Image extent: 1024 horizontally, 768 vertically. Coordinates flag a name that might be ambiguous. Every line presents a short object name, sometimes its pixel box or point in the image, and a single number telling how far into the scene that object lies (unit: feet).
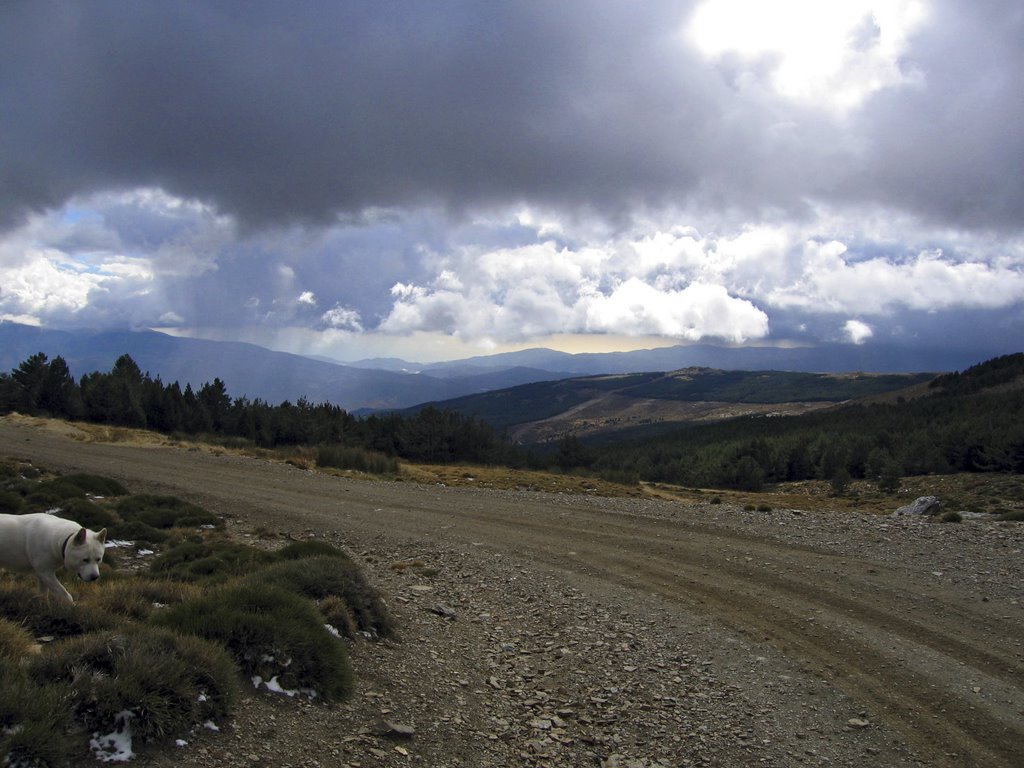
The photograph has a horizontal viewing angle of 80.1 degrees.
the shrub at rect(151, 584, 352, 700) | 17.03
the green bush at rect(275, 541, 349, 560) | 30.96
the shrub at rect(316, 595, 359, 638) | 21.85
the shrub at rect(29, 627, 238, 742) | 12.82
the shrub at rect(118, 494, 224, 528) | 44.60
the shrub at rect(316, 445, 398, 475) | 95.66
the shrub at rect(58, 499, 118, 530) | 40.55
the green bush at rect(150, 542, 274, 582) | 28.81
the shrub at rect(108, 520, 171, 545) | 39.29
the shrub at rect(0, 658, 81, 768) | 10.93
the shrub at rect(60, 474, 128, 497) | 53.52
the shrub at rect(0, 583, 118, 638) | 17.57
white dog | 19.72
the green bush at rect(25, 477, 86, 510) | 43.65
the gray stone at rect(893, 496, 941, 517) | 58.21
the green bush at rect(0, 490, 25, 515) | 40.63
